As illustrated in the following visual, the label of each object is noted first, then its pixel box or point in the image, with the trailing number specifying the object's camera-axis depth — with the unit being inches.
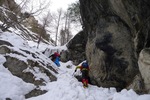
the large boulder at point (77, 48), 406.6
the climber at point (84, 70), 222.7
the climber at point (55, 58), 329.4
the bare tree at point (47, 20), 596.8
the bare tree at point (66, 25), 732.8
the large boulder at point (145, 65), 141.0
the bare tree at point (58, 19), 721.8
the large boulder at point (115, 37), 165.0
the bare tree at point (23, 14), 266.2
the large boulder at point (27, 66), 192.0
